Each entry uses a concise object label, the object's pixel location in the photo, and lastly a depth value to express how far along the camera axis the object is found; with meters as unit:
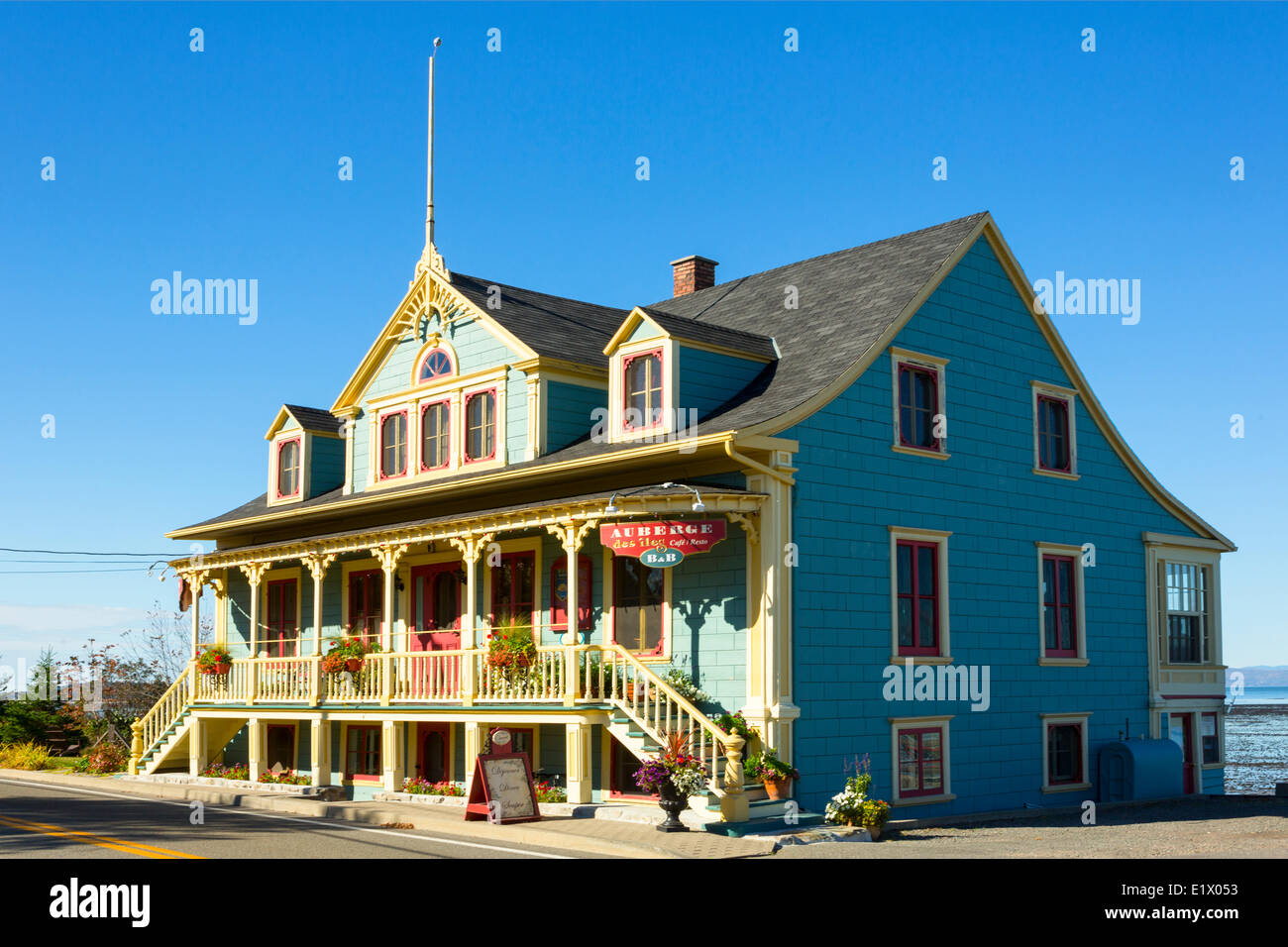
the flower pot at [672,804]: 18.00
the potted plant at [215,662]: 28.86
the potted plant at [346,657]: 25.11
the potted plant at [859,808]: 18.17
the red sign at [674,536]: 19.16
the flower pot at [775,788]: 18.73
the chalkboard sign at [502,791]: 19.41
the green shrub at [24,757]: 34.31
